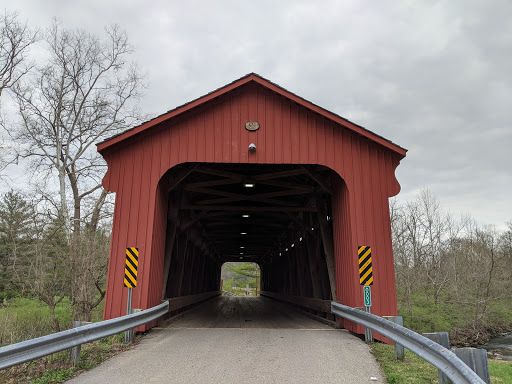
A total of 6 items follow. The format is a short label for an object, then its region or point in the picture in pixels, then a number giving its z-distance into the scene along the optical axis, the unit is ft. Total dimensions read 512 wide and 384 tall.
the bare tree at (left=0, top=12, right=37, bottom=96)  55.77
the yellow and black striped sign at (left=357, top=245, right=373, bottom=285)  25.64
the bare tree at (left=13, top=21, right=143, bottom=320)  57.84
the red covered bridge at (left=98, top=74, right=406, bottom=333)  27.50
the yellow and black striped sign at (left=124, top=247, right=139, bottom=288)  24.50
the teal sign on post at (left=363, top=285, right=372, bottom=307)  24.15
